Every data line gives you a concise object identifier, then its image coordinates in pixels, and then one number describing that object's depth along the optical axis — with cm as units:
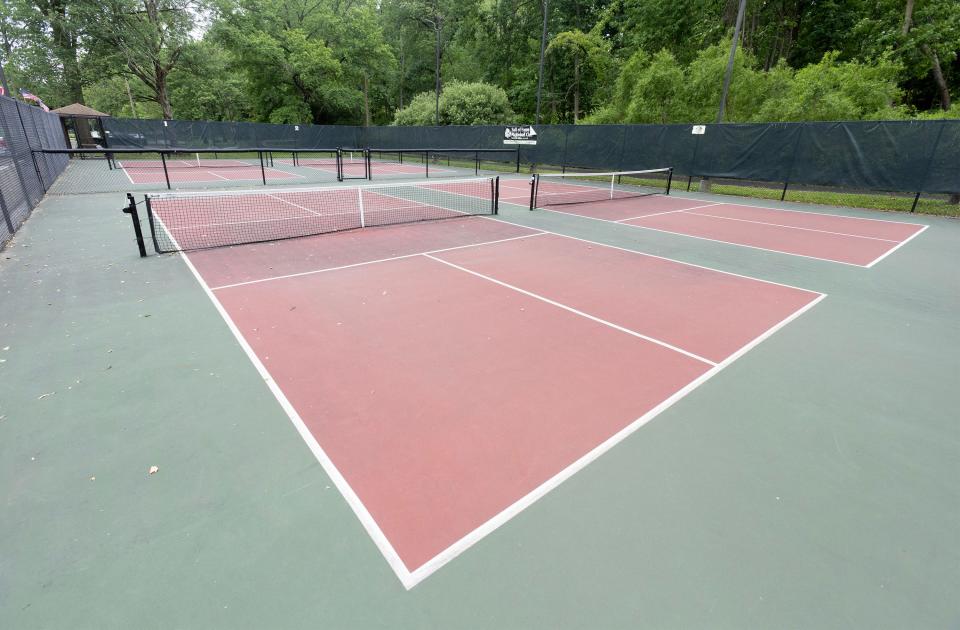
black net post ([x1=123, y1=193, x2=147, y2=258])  692
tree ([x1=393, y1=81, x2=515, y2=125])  2900
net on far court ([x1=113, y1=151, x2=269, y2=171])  2331
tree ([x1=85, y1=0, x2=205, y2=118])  2722
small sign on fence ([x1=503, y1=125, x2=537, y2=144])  2244
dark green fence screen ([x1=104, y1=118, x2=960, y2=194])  1331
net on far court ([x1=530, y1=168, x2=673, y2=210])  1464
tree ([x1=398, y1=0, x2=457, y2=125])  4081
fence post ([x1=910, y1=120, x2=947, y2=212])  1289
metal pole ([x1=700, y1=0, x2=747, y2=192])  1467
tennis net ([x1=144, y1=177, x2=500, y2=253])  902
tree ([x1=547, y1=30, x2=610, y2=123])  3075
